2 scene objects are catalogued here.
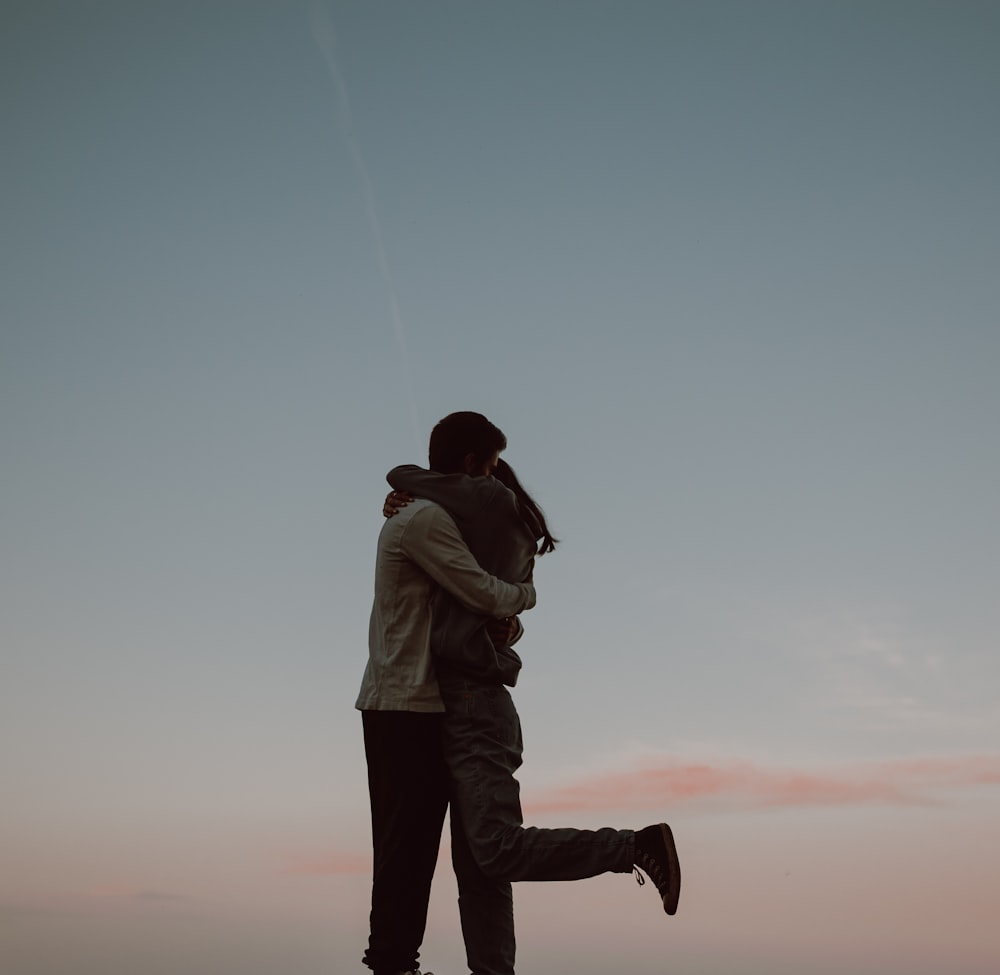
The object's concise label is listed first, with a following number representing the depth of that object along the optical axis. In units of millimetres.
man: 4766
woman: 4777
